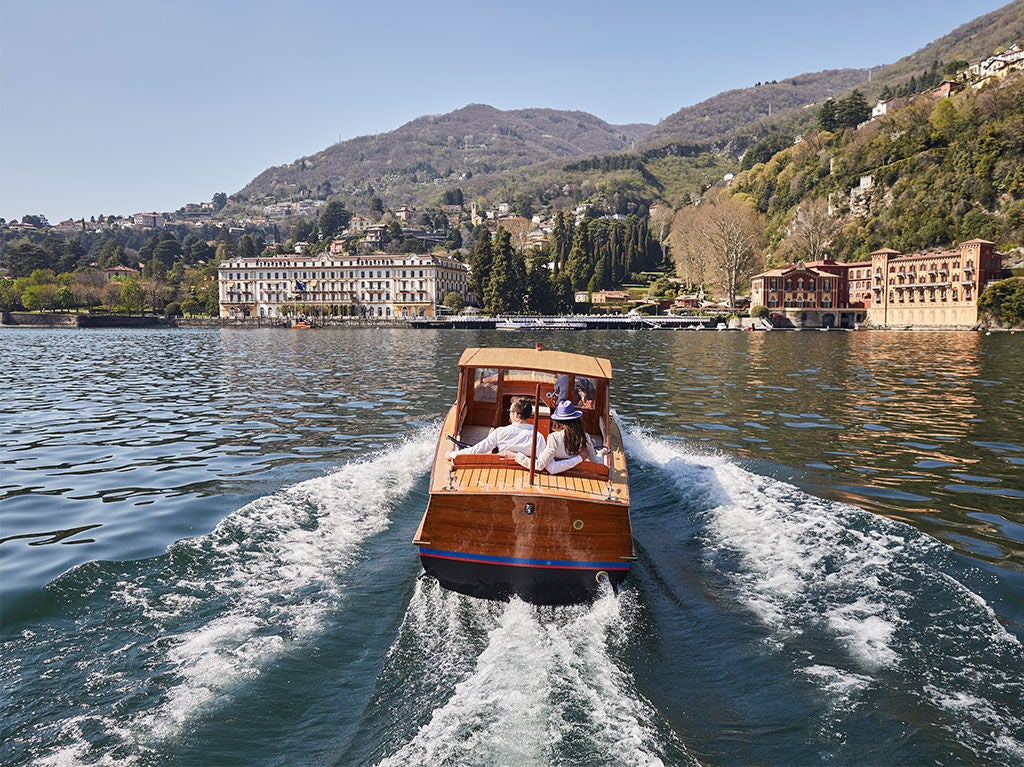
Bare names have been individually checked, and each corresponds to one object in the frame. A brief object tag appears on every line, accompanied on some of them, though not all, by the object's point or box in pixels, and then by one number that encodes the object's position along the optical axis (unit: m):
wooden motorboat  8.27
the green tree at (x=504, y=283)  124.56
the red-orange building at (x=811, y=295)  110.25
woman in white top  9.31
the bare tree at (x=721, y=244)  121.81
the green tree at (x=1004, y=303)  83.25
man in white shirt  9.73
